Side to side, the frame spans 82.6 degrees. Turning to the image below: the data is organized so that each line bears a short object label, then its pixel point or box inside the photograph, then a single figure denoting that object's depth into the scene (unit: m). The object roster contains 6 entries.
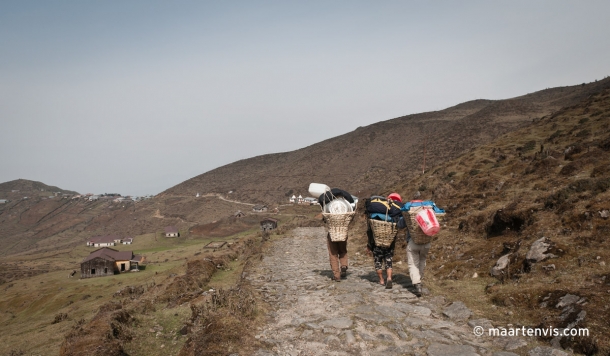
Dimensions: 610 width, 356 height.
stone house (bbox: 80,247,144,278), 51.91
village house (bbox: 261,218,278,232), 58.38
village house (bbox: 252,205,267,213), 81.31
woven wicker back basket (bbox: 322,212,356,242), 8.21
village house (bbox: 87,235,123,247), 83.00
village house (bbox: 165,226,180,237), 74.88
